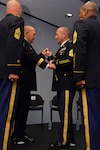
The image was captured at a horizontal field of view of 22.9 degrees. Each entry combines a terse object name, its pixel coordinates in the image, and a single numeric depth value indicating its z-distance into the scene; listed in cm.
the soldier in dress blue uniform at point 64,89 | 288
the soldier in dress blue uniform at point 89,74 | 205
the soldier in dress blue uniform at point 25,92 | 312
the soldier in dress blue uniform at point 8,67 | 221
